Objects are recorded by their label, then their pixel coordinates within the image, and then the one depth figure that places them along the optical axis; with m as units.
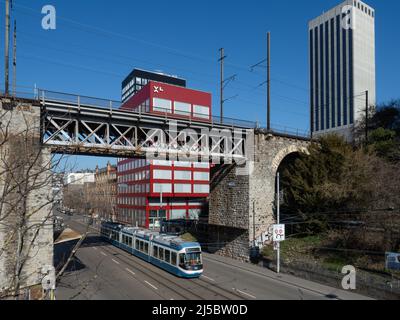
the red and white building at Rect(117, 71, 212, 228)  59.81
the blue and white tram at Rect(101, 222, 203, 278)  22.86
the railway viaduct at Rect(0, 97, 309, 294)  19.50
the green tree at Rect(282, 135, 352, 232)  29.58
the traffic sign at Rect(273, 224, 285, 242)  25.02
